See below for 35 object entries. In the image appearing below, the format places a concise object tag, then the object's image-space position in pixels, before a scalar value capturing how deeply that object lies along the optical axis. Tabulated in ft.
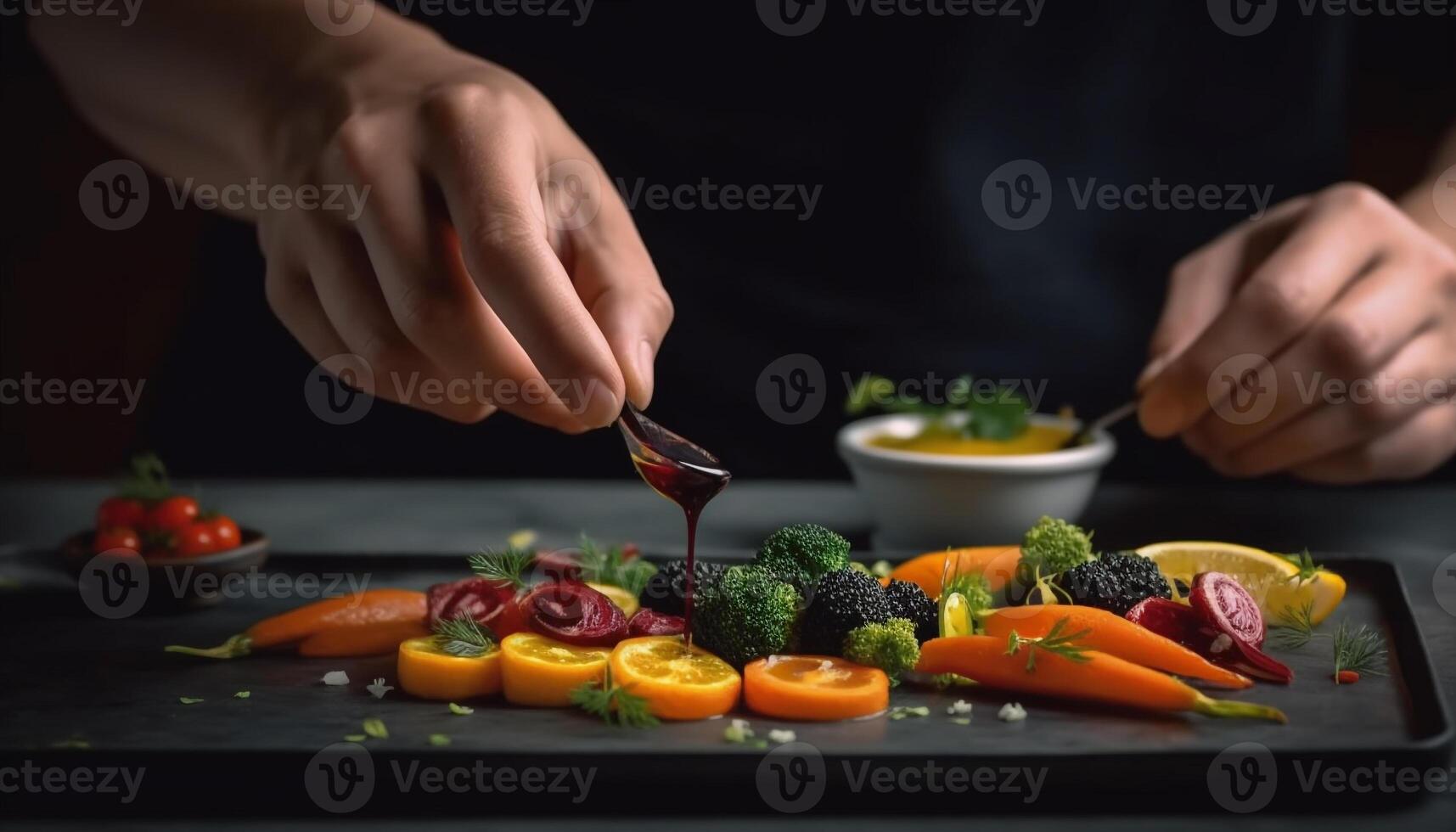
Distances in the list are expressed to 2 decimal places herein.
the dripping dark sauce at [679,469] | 6.94
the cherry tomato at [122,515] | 8.32
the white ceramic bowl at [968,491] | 9.20
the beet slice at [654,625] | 7.19
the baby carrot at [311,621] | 7.29
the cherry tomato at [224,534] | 8.30
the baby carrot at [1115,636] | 6.45
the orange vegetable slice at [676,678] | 6.14
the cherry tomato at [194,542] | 8.21
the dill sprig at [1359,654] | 6.78
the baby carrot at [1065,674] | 5.97
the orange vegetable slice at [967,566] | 7.84
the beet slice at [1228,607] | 6.82
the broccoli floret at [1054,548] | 7.51
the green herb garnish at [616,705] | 6.06
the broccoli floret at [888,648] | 6.56
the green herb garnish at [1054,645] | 6.24
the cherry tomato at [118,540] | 8.09
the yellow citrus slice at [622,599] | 7.84
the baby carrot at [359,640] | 7.28
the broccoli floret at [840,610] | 6.74
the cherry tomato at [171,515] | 8.28
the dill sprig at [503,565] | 7.65
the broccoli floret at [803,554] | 7.34
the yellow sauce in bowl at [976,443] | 9.99
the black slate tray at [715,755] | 5.45
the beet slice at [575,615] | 6.92
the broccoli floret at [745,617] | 6.73
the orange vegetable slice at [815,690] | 6.13
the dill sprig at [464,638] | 6.72
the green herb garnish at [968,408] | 10.09
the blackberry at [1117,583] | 7.12
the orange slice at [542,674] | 6.38
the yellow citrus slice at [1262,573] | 7.54
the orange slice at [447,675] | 6.52
